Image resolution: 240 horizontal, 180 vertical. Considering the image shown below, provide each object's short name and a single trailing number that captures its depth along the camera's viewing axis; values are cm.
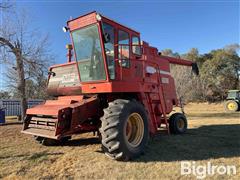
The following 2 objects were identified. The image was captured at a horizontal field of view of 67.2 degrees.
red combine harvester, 405
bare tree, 960
